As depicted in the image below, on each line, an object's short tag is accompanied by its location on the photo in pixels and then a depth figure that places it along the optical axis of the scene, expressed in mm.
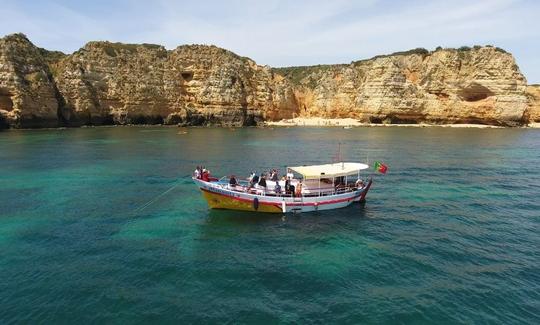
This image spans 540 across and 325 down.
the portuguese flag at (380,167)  33628
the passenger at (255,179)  32372
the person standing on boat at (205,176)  31844
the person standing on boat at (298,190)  30778
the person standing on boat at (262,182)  31483
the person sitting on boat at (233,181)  31561
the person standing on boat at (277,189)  30938
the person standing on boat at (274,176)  33500
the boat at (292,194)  30453
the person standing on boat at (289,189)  30906
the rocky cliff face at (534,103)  126625
